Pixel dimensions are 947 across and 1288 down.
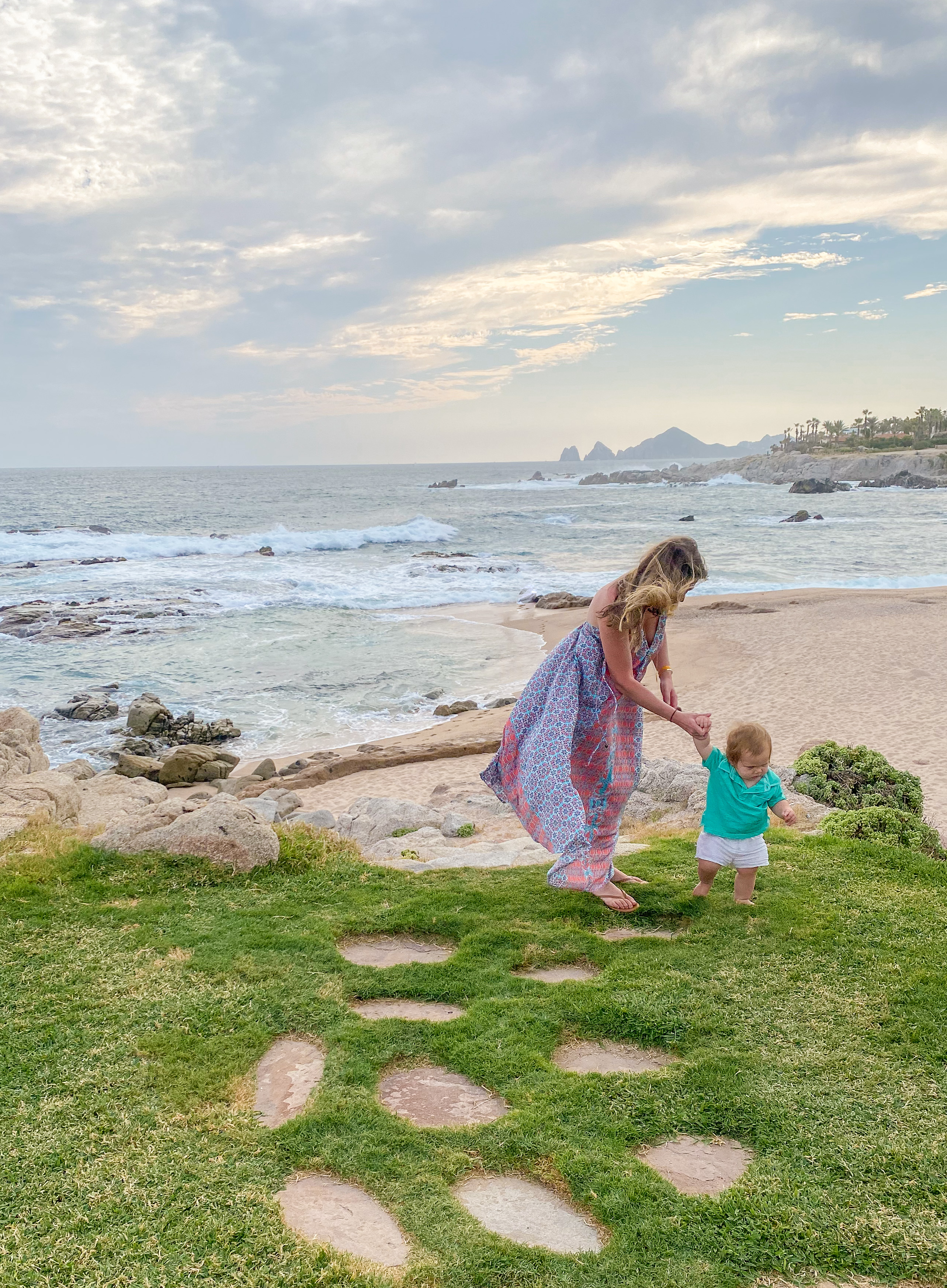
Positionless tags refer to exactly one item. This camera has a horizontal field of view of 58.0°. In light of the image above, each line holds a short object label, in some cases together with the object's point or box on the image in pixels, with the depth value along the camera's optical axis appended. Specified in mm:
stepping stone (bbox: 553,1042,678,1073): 3934
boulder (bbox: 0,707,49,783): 9148
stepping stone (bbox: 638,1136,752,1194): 3209
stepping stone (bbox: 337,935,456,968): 4988
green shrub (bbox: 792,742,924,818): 7523
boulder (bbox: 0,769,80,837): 6910
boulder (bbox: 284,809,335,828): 8500
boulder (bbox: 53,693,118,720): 15547
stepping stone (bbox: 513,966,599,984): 4691
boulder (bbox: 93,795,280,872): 6270
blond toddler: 4938
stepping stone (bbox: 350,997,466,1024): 4375
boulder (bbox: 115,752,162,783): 12445
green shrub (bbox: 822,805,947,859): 6391
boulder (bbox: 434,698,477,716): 15211
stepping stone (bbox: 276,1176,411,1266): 2914
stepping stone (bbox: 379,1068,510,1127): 3598
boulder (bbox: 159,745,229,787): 12148
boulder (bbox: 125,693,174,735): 14438
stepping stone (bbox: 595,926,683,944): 5047
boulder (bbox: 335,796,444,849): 8523
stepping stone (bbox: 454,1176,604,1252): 2961
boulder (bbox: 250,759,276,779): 12016
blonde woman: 4746
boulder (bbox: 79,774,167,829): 7543
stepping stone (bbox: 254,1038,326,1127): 3645
